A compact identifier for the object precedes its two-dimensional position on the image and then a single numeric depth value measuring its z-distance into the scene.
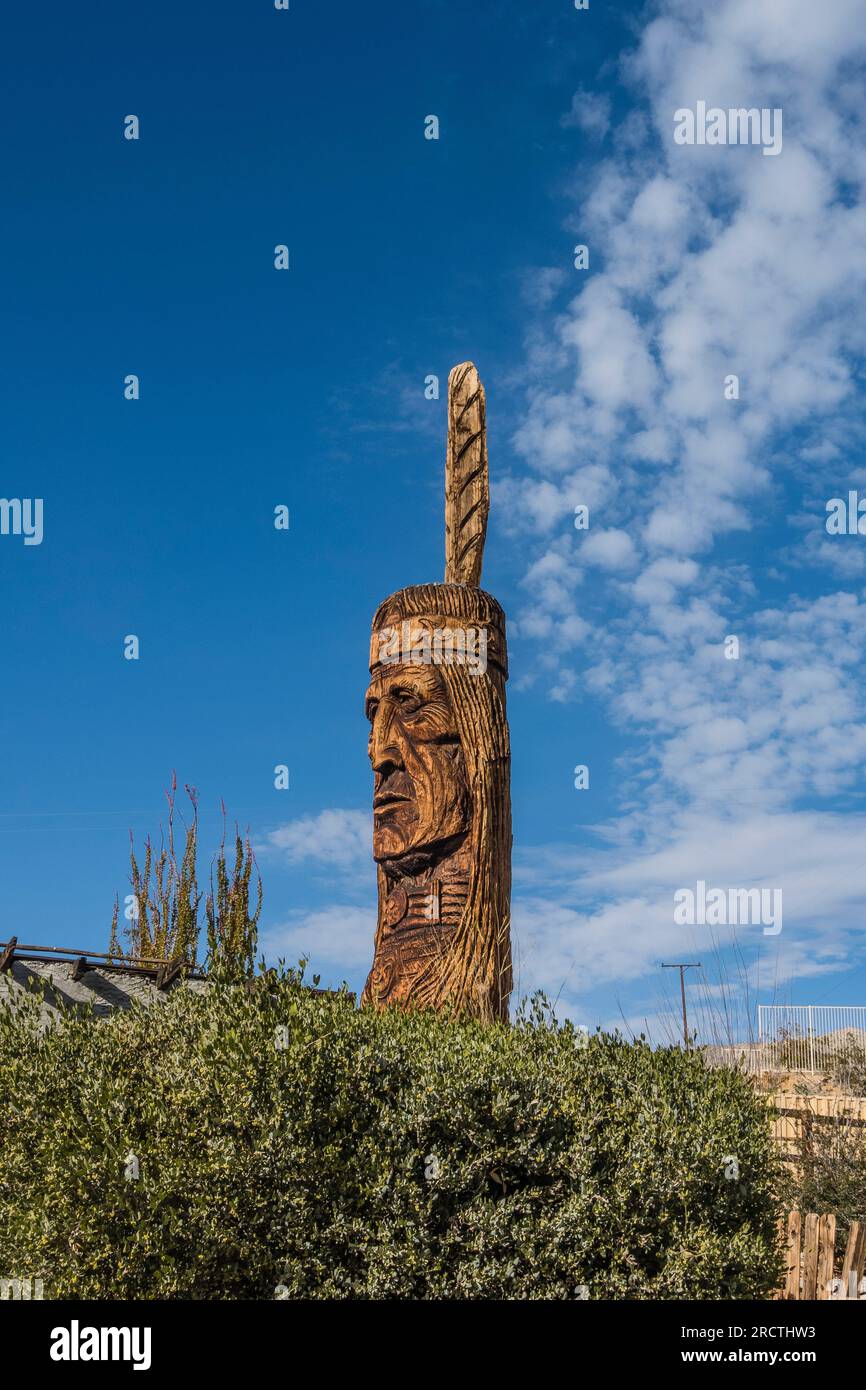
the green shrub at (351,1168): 5.56
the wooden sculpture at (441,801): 8.36
